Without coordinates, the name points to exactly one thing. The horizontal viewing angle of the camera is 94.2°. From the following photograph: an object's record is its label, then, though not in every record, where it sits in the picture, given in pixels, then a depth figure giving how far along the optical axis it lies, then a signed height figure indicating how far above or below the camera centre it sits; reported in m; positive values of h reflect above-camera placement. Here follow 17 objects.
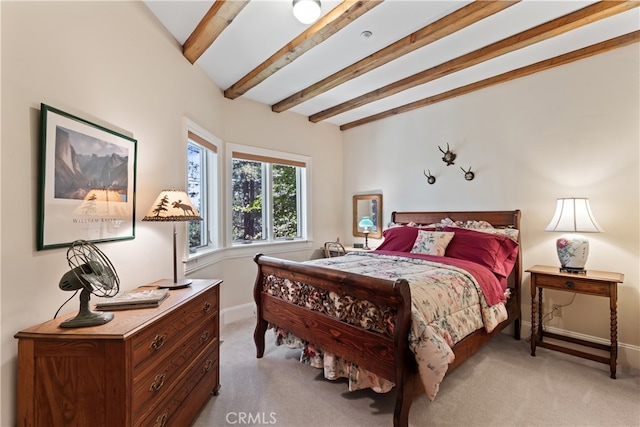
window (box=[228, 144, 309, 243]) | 3.93 +0.31
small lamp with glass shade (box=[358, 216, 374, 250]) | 4.47 -0.14
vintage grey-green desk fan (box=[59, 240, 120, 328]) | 1.28 -0.28
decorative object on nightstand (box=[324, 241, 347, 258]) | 4.50 -0.51
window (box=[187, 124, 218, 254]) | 3.08 +0.36
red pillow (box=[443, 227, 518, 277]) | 2.79 -0.34
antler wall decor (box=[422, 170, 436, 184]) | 3.88 +0.48
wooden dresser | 1.19 -0.64
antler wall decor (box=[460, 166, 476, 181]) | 3.53 +0.48
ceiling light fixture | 1.99 +1.41
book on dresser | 1.51 -0.43
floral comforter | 1.67 -0.65
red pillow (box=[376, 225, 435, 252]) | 3.45 -0.27
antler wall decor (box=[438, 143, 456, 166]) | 3.68 +0.73
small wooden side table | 2.34 -0.63
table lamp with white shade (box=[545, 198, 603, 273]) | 2.55 -0.13
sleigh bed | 1.68 -0.64
